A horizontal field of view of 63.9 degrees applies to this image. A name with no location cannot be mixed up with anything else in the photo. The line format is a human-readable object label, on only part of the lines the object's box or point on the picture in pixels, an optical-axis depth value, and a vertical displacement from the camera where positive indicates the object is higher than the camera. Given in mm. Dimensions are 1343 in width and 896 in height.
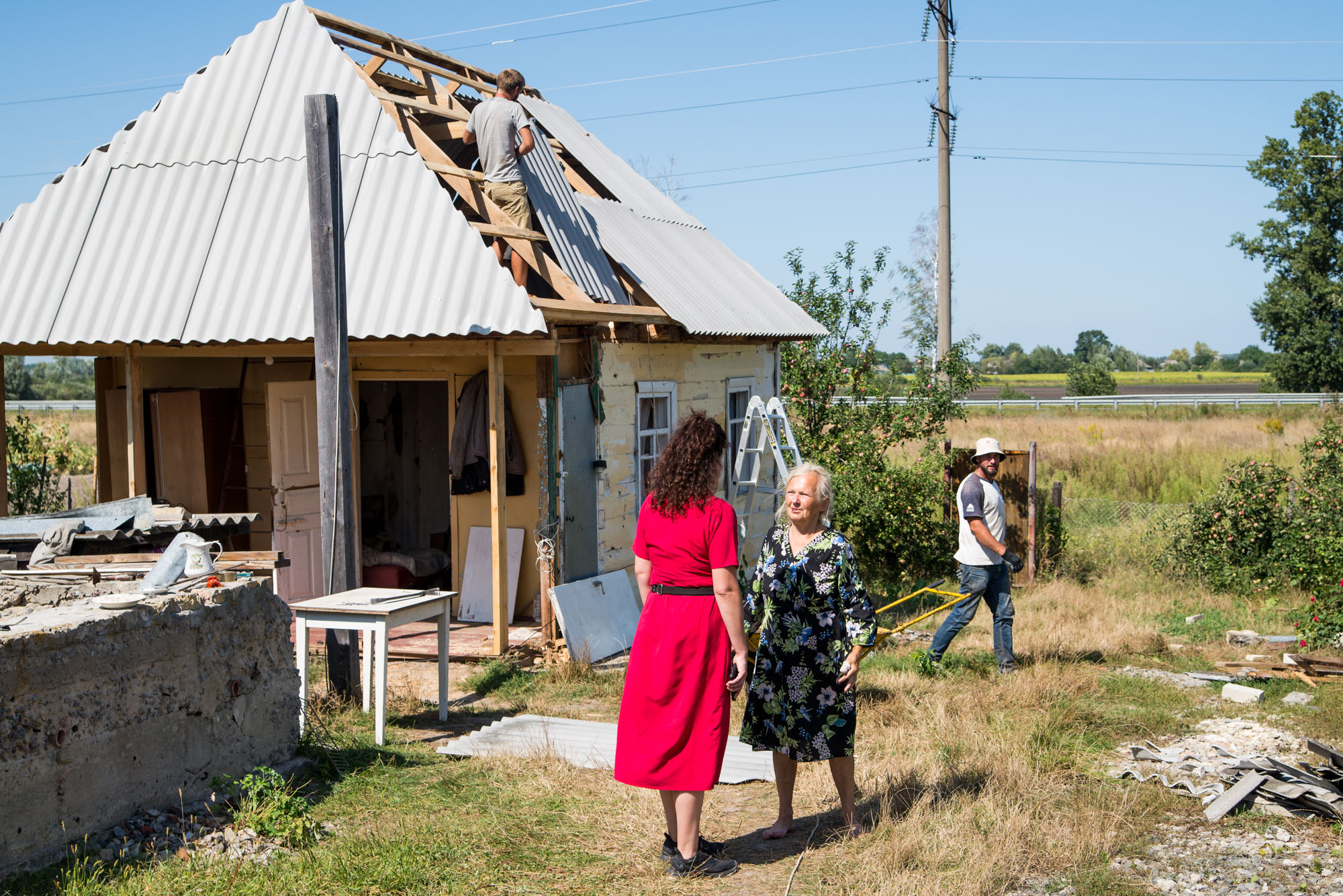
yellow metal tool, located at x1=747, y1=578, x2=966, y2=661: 5842 -1411
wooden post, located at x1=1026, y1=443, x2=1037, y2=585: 12094 -1402
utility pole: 16188 +3917
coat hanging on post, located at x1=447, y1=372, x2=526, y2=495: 9484 -233
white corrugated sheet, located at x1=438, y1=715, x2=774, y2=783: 6090 -1965
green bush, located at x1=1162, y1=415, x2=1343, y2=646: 10652 -1300
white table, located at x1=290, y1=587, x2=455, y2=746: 6289 -1179
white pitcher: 6031 -790
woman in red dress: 4355 -923
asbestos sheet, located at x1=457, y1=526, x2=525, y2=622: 9719 -1501
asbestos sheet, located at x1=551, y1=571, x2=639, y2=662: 8703 -1706
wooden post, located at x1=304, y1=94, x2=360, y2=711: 7020 +553
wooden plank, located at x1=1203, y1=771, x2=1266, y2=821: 5367 -1996
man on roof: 8867 +2256
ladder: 10627 -366
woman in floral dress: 4676 -963
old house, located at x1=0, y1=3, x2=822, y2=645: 8664 +984
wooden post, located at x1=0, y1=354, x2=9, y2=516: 9961 -480
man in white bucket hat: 7988 -1127
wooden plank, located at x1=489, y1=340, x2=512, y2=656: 8359 -628
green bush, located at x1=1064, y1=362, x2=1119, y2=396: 48812 +1067
